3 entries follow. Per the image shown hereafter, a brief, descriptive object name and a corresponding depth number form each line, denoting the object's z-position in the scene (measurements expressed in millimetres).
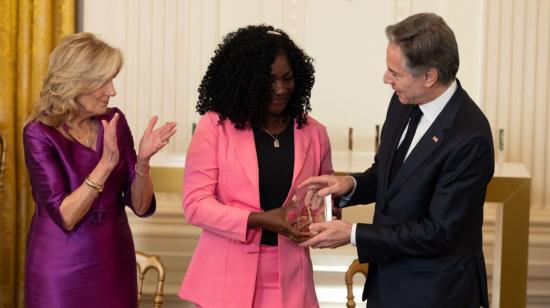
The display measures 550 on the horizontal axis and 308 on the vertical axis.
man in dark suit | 2961
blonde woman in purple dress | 3316
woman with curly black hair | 3270
